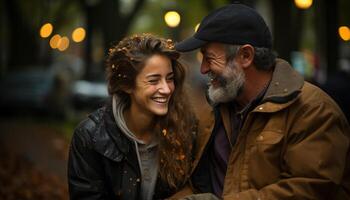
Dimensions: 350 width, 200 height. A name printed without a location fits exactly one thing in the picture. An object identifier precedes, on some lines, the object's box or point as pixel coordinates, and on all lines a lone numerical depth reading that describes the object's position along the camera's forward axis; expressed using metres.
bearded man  3.34
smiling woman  3.72
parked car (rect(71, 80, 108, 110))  28.16
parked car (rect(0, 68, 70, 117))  22.67
